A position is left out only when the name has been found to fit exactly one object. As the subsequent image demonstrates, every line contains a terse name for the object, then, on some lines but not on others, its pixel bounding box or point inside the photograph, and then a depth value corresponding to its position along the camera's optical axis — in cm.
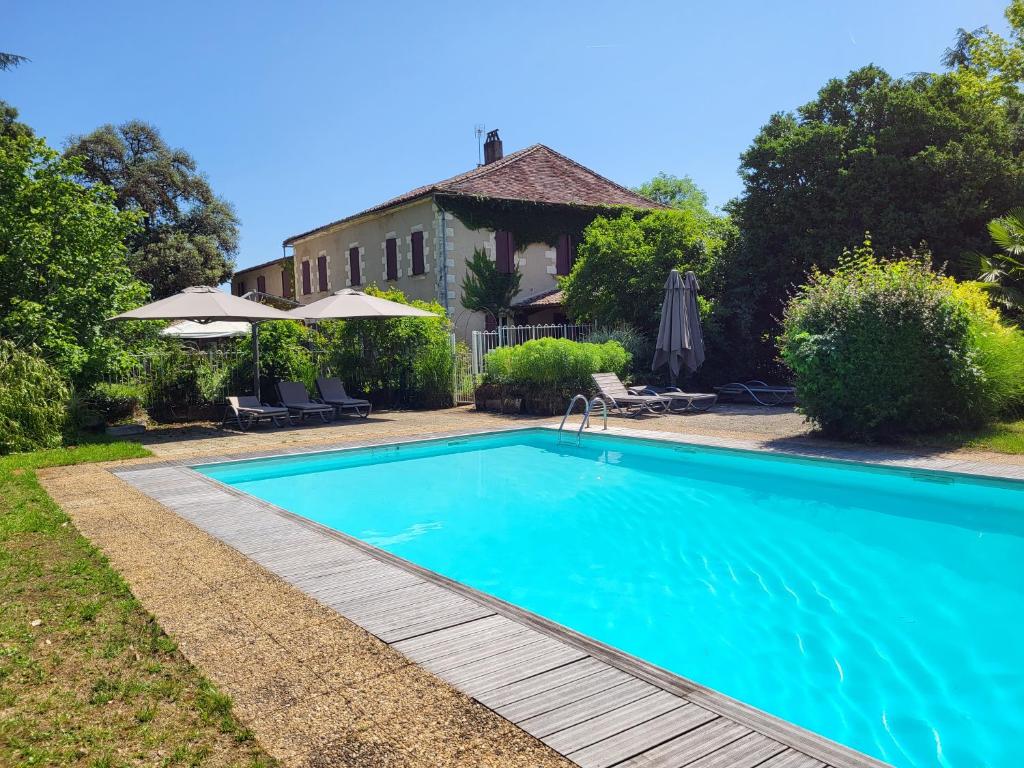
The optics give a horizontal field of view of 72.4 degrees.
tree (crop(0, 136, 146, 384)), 1123
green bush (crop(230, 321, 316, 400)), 1485
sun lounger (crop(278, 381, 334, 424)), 1390
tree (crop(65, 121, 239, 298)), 3139
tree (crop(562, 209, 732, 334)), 1780
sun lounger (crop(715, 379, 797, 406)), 1549
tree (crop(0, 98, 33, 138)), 2332
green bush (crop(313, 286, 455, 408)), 1652
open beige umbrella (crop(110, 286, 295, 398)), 1145
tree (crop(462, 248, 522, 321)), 2345
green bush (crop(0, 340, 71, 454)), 998
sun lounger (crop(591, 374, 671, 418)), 1388
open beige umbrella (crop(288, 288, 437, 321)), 1401
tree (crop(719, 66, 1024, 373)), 1600
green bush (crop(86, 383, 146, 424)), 1305
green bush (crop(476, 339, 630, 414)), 1442
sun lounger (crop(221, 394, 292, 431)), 1314
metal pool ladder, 1117
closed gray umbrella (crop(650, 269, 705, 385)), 1524
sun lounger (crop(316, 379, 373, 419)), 1466
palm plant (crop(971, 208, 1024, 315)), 1372
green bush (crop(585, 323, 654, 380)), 1669
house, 2311
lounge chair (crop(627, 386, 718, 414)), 1452
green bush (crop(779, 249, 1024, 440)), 941
